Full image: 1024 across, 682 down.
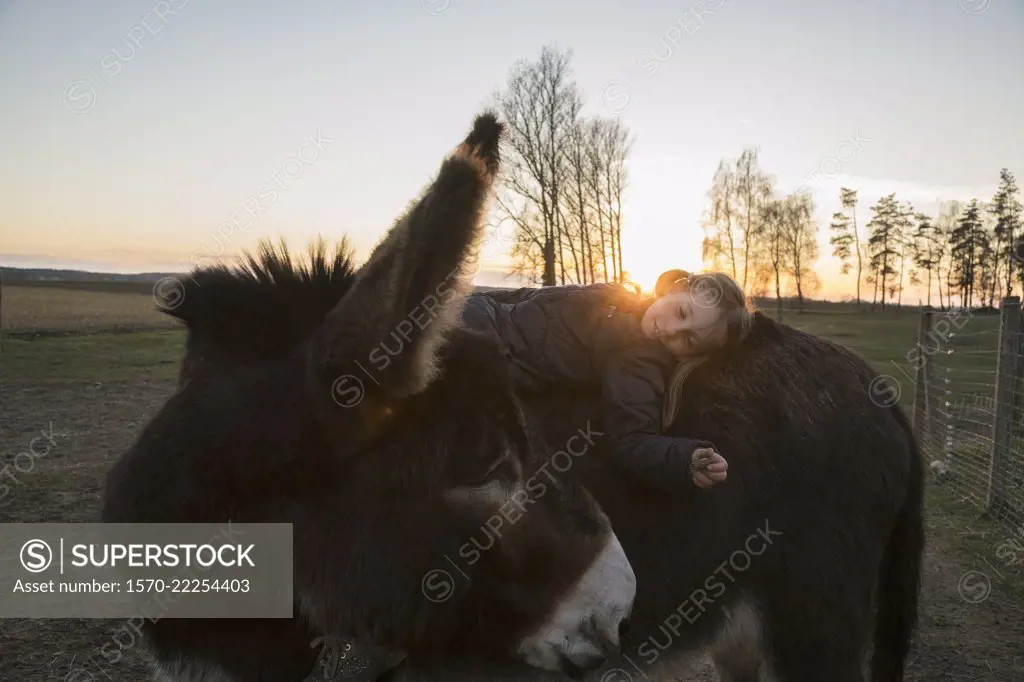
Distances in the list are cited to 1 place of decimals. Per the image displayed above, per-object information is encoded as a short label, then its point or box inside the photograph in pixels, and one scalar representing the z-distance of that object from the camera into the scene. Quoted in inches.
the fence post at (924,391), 424.8
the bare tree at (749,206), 1365.2
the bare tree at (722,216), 1354.6
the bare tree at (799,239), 1609.3
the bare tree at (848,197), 1683.6
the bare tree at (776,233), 1407.5
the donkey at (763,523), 108.7
